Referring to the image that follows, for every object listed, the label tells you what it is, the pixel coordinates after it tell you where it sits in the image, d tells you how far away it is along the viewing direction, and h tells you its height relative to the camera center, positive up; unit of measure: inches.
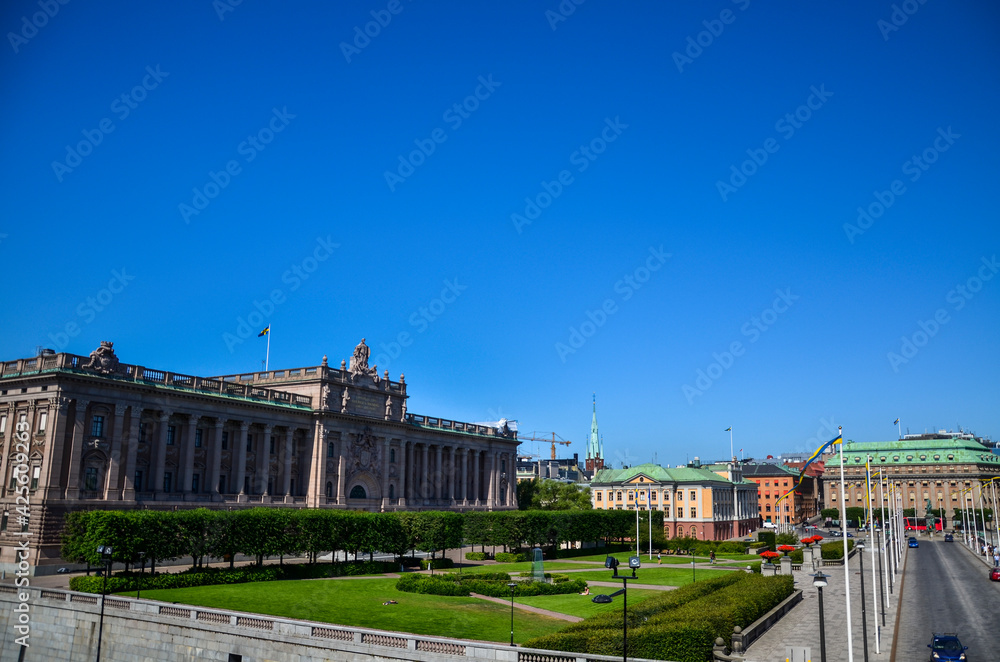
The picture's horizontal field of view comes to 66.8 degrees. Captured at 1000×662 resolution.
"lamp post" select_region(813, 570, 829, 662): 1183.6 -140.0
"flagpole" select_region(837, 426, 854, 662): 1299.2 -157.0
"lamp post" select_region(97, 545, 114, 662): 1713.8 -200.8
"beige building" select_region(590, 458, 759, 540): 6210.6 -55.1
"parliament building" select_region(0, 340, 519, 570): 2687.0 +156.8
